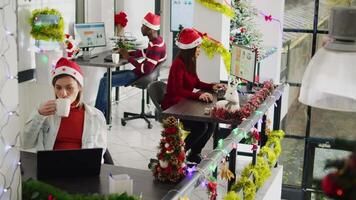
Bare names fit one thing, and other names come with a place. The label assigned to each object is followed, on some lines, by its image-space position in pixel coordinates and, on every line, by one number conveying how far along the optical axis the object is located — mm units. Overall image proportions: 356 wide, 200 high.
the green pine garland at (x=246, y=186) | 4062
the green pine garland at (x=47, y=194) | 2844
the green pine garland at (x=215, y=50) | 6949
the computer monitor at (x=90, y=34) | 8094
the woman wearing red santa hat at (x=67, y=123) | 3904
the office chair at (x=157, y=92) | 6110
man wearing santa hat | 7953
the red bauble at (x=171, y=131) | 3229
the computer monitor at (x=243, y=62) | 5891
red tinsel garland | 4938
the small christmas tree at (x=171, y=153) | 3227
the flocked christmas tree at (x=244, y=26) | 7302
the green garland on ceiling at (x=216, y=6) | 6855
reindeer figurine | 5152
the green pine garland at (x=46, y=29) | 6984
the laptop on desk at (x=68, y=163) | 3246
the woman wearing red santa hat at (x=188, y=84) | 5879
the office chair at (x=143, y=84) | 8055
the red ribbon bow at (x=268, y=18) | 7453
